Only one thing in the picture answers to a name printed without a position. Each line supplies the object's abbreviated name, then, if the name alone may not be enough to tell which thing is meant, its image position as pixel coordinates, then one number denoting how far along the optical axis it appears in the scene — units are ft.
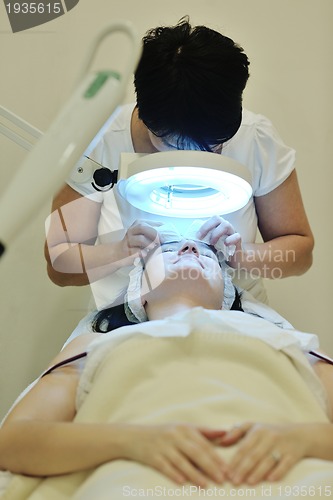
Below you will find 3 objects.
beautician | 3.76
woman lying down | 2.60
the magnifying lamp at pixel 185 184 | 3.51
